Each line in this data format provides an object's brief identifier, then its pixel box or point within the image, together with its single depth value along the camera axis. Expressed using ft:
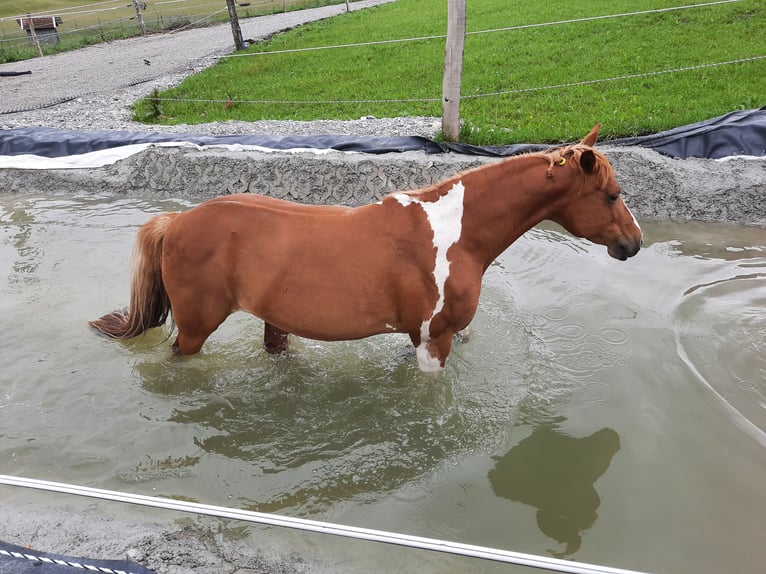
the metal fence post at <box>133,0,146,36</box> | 69.46
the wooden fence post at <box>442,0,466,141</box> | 20.86
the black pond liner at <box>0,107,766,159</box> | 18.83
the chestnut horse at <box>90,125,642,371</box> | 9.87
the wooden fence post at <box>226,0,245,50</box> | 48.19
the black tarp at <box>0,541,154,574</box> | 7.11
